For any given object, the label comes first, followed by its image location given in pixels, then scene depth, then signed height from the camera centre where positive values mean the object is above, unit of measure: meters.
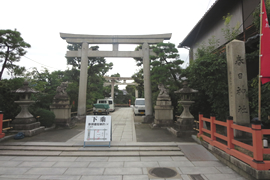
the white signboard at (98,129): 5.84 -1.01
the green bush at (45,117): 8.91 -0.87
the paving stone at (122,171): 4.04 -1.81
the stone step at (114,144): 5.98 -1.62
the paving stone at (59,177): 3.78 -1.83
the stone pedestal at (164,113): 10.02 -0.65
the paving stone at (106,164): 4.52 -1.80
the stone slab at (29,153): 5.30 -1.76
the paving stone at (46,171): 4.04 -1.83
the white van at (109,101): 21.74 +0.16
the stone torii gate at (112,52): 12.33 +4.09
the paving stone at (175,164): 4.53 -1.78
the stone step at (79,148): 5.63 -1.68
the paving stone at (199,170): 4.10 -1.79
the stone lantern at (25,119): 7.30 -0.83
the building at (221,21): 7.99 +5.58
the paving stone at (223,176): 3.75 -1.78
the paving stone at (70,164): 4.52 -1.81
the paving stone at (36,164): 4.53 -1.82
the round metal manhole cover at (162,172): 3.91 -1.80
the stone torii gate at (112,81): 32.69 +4.53
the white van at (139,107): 16.81 -0.48
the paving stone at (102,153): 5.29 -1.74
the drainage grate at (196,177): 3.79 -1.80
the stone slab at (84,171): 4.04 -1.82
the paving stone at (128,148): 5.64 -1.66
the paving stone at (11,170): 4.10 -1.84
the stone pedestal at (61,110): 10.00 -0.53
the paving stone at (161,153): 5.30 -1.73
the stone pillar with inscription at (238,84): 5.82 +0.73
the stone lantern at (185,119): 7.32 -0.77
